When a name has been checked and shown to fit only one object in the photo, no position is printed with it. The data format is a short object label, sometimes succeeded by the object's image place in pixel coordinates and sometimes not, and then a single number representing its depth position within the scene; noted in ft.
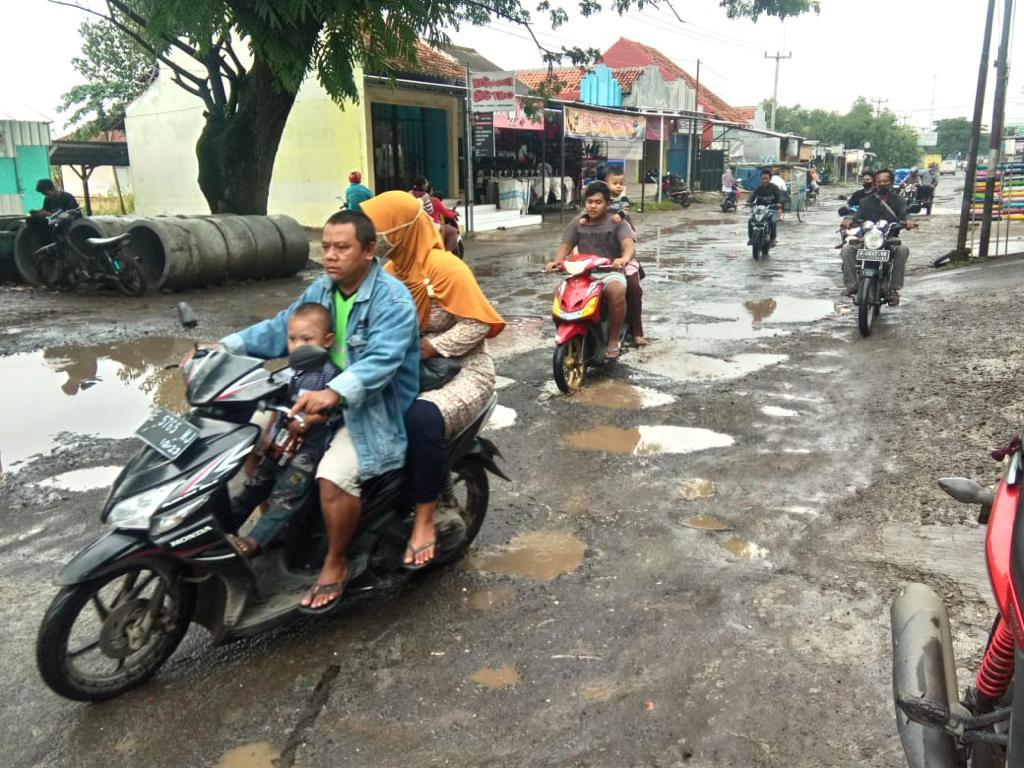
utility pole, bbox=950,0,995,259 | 45.55
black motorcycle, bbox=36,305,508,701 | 8.83
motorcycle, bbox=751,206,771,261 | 50.93
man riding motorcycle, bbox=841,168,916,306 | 30.14
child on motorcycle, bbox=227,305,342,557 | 10.18
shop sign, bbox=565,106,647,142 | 82.58
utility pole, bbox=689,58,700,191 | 126.87
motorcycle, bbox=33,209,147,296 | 37.86
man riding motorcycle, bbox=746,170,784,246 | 53.31
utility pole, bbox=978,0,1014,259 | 44.41
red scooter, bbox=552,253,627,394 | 21.58
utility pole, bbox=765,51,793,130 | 173.29
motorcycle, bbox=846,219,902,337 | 27.89
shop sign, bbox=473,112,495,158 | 70.33
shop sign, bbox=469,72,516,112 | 59.26
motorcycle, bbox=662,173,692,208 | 107.24
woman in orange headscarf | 11.07
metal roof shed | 71.36
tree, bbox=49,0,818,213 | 27.22
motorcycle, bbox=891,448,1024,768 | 5.16
